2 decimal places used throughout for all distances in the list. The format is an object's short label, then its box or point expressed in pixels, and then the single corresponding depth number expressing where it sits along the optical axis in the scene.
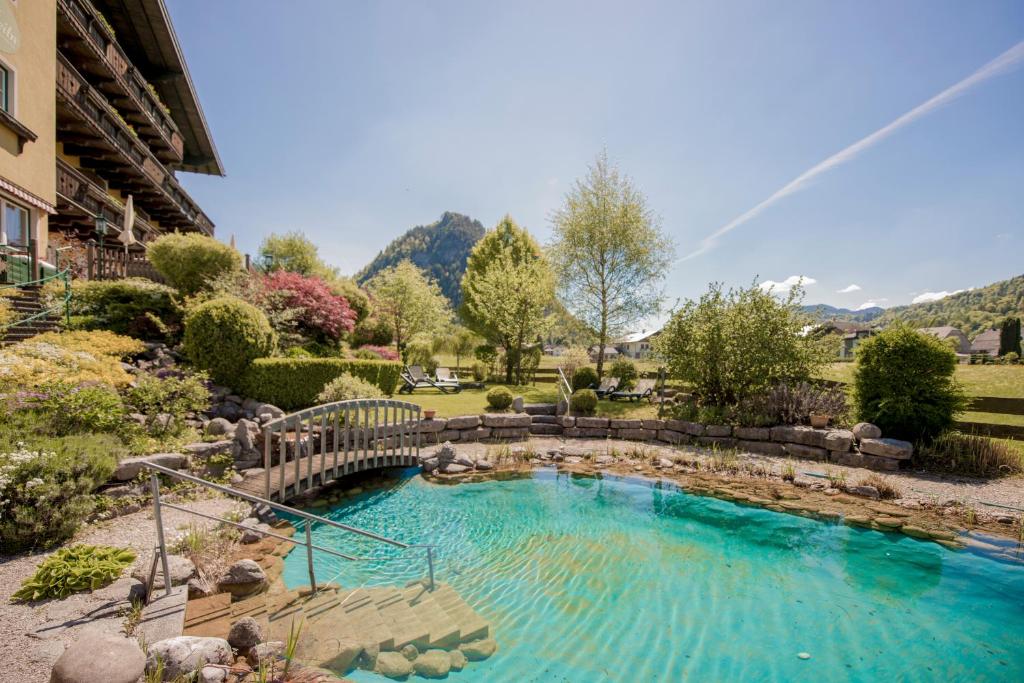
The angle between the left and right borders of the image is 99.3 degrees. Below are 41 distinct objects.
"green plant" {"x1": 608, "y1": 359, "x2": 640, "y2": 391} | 16.98
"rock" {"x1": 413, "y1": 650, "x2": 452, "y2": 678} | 3.60
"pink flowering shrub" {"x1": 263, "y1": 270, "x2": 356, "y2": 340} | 13.56
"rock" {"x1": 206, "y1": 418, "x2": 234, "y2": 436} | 7.77
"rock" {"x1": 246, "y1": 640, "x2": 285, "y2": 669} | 3.21
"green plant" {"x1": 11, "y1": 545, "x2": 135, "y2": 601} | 3.55
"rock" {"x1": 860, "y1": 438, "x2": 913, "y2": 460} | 8.54
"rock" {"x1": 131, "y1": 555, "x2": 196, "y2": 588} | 3.92
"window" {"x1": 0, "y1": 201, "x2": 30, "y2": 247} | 11.84
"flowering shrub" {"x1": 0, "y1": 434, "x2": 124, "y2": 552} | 4.27
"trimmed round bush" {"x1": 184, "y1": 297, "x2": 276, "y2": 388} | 9.69
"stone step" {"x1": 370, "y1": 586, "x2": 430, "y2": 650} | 3.82
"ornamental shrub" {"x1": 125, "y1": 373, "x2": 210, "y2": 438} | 7.28
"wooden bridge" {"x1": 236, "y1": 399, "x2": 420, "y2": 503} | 6.39
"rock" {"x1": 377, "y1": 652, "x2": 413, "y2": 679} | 3.51
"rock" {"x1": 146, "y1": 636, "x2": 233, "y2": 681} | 2.88
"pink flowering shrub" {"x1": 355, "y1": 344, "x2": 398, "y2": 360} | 15.53
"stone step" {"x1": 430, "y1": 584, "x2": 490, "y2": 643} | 4.06
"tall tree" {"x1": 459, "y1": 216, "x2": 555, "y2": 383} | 19.75
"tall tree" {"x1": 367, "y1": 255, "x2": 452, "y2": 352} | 23.48
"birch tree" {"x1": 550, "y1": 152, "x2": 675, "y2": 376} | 18.06
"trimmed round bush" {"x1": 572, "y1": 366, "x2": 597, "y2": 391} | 16.38
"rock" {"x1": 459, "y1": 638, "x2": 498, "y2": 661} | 3.85
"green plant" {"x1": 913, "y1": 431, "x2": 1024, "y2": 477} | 8.02
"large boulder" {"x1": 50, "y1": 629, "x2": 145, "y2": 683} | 2.50
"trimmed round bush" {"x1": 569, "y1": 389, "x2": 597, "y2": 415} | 13.20
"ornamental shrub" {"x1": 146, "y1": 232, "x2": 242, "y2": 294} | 13.70
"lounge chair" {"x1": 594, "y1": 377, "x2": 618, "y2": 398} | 16.12
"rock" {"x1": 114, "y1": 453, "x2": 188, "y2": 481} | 5.67
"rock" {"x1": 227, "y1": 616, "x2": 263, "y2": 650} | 3.38
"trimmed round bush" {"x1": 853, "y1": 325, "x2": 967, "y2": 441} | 8.70
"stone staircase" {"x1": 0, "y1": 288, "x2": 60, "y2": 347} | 8.84
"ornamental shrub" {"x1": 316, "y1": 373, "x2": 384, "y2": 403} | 9.89
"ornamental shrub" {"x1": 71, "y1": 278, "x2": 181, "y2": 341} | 10.88
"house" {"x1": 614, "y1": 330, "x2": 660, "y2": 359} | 54.36
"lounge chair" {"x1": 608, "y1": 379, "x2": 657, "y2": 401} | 15.50
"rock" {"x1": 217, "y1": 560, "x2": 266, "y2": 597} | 4.40
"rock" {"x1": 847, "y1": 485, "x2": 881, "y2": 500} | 7.47
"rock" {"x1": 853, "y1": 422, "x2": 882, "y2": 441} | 9.08
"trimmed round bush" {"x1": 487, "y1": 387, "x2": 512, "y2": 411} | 12.96
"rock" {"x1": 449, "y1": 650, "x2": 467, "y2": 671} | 3.71
